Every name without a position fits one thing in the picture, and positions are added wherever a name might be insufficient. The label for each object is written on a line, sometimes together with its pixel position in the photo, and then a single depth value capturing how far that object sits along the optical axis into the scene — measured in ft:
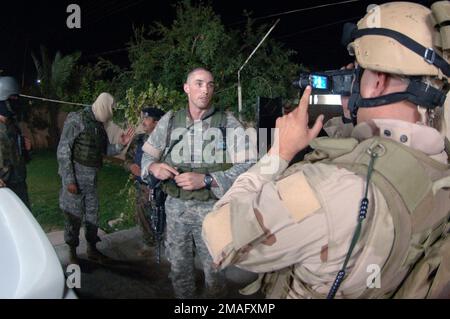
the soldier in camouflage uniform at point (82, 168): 11.50
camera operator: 3.14
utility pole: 14.49
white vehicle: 3.90
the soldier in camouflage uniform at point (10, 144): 11.05
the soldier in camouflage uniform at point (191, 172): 8.32
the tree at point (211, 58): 16.94
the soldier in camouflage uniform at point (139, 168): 12.57
